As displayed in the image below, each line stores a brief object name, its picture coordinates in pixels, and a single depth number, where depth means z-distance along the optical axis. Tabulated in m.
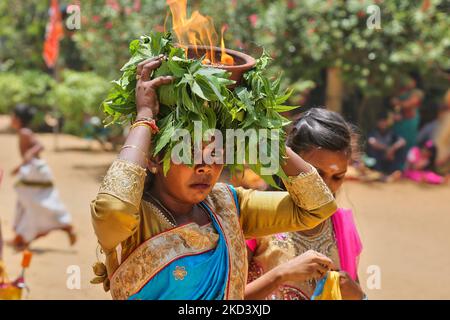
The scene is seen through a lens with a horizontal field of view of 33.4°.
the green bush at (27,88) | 19.64
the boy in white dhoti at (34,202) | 7.75
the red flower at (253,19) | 11.57
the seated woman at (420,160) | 12.16
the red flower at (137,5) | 11.98
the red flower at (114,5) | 12.22
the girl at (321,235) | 3.08
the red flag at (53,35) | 15.53
